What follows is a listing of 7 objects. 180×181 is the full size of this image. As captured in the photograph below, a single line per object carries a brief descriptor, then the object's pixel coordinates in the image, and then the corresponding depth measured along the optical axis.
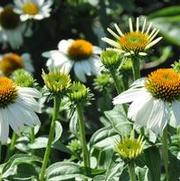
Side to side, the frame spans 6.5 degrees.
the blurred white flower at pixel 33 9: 2.09
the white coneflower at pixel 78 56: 1.88
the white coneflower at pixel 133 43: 1.51
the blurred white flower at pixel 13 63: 2.00
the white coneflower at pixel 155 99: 1.44
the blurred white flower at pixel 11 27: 2.18
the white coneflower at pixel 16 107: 1.49
